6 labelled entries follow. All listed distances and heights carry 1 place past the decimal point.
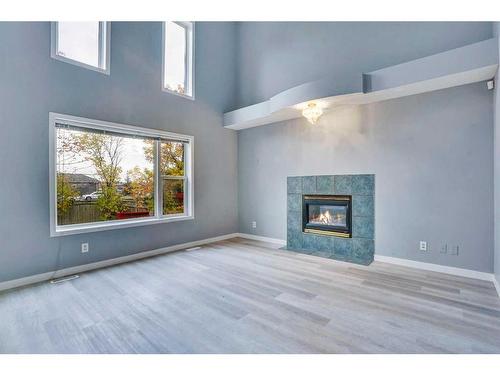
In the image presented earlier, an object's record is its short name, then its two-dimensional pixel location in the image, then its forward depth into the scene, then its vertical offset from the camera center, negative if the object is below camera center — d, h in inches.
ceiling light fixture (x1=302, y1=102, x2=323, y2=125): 152.9 +46.9
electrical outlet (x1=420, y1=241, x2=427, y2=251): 138.9 -30.5
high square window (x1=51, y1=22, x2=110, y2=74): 131.3 +80.5
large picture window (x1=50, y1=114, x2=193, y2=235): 134.6 +9.9
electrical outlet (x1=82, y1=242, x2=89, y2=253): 139.9 -30.3
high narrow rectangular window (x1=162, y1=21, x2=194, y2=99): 180.1 +97.3
